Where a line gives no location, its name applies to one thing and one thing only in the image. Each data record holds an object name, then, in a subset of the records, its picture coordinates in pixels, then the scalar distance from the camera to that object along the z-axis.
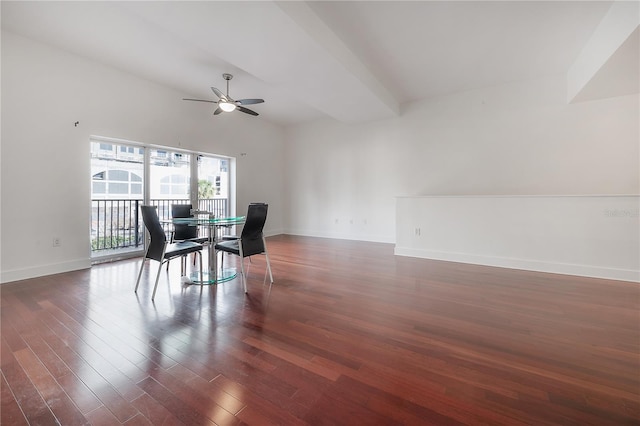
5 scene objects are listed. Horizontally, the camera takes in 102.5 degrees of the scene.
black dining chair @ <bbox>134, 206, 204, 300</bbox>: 2.68
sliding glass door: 4.31
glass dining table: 2.85
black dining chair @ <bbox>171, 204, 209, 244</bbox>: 3.65
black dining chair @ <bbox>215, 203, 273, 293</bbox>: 2.92
